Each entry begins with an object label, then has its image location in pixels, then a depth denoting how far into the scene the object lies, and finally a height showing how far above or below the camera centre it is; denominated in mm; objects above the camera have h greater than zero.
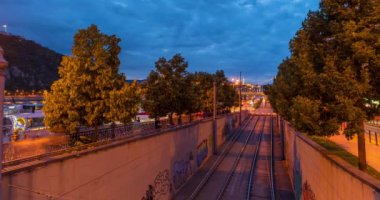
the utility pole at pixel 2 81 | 5648 +535
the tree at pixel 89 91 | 16578 +977
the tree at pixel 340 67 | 10562 +1327
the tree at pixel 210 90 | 60969 +3467
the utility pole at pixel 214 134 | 43312 -3840
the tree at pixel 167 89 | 33906 +2062
